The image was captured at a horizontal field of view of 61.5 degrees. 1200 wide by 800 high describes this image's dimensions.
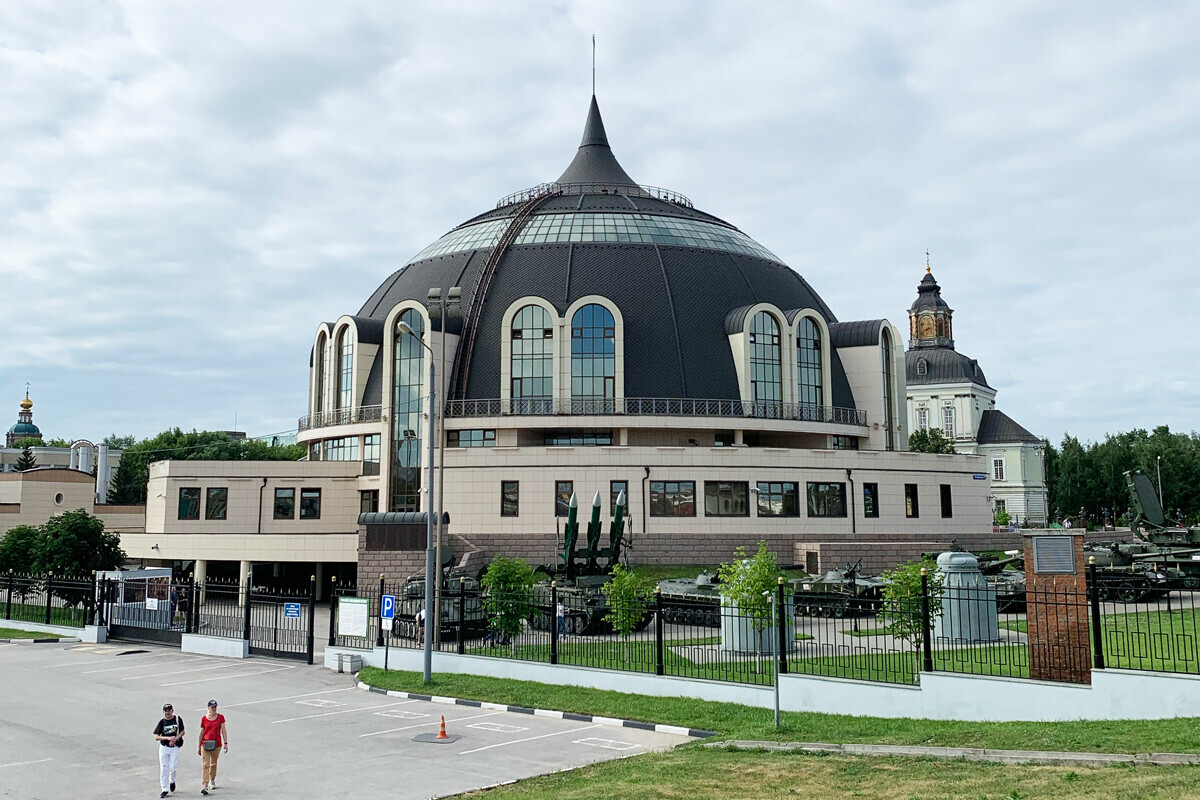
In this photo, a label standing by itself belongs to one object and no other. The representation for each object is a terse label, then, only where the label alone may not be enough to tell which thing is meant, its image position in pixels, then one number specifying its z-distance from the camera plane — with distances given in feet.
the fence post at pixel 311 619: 87.45
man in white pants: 45.83
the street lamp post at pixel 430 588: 74.74
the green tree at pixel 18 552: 136.15
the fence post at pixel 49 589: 116.69
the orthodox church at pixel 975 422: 367.66
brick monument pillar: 53.67
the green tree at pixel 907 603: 62.28
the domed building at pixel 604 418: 147.95
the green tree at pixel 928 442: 289.74
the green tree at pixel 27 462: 327.26
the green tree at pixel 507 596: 82.74
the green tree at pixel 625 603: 77.07
